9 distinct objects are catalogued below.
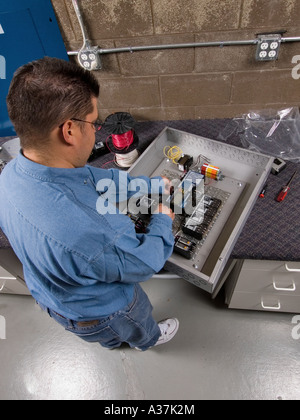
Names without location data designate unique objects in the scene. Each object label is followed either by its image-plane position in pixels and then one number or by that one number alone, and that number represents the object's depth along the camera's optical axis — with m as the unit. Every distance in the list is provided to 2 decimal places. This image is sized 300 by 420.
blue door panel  1.15
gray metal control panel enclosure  1.00
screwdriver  1.13
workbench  1.03
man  0.63
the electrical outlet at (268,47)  1.17
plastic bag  1.31
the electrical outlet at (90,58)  1.27
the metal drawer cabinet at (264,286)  1.13
